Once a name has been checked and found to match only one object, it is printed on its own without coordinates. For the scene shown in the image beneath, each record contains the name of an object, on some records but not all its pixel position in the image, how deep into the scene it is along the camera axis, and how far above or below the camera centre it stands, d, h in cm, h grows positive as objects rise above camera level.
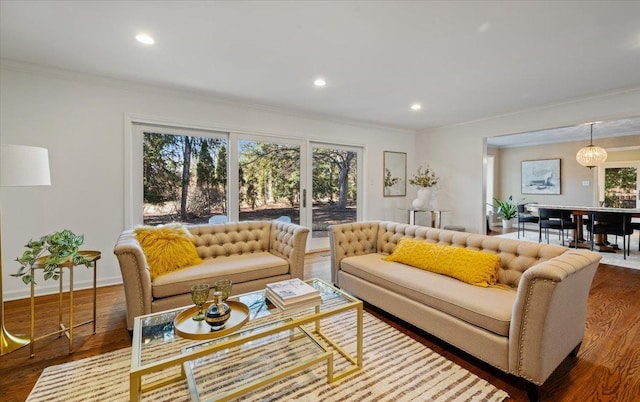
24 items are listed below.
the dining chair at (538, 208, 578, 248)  554 -40
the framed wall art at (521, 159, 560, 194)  740 +61
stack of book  188 -64
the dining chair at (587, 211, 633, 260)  469 -40
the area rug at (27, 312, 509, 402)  162 -110
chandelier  538 +83
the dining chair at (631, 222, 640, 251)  526 -48
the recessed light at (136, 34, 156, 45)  241 +136
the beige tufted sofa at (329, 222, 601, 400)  153 -67
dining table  492 -60
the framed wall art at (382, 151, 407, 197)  588 +53
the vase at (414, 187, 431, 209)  563 +7
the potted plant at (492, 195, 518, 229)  775 -28
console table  566 -35
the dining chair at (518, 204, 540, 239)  626 -38
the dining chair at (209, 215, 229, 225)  414 -29
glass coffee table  150 -99
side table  200 -83
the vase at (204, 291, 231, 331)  161 -65
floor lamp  189 +19
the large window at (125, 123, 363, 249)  369 +31
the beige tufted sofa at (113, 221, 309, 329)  219 -61
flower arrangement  578 +43
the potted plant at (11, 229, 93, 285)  195 -38
